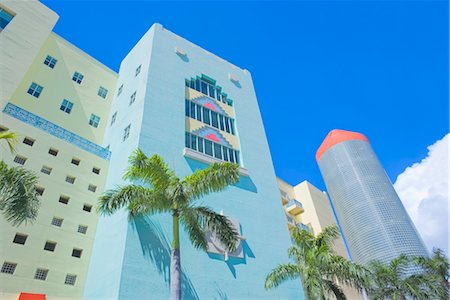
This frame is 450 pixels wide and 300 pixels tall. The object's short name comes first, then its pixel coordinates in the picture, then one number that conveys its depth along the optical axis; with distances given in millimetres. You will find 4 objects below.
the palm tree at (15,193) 11852
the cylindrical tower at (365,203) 84688
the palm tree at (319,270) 17992
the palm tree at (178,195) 15516
